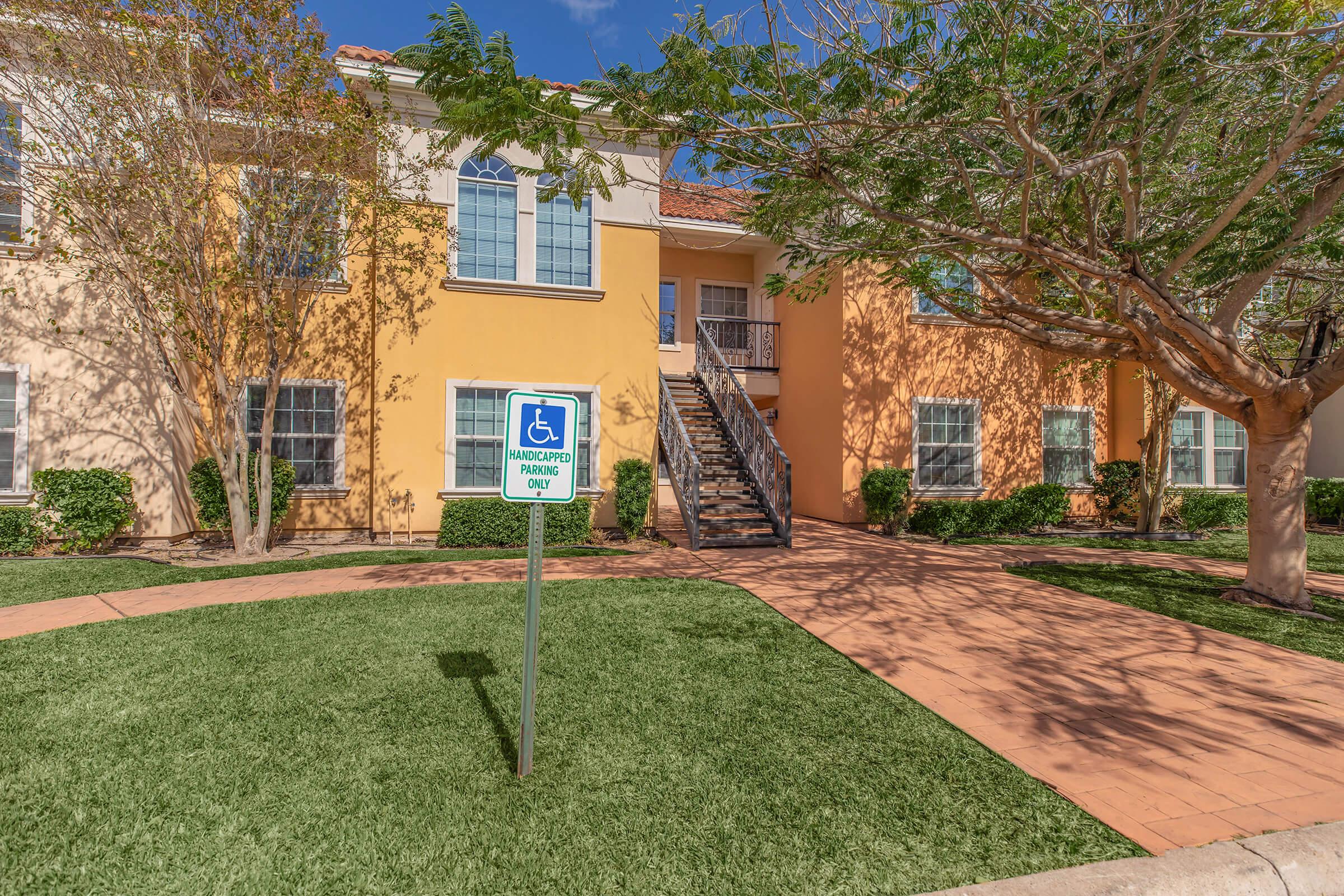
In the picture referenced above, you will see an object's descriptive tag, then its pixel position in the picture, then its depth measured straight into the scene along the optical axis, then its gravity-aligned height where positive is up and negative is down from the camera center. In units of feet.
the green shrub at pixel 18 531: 29.17 -3.85
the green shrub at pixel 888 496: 39.68 -2.42
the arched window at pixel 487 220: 35.17 +12.02
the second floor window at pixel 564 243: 36.14 +11.18
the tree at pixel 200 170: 26.12 +11.45
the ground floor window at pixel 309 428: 34.63 +0.95
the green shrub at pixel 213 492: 31.42 -2.18
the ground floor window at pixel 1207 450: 49.16 +0.74
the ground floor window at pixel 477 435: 35.04 +0.75
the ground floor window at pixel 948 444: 42.96 +0.78
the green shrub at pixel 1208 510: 43.83 -3.26
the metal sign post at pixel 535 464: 9.55 -0.20
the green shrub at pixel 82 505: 29.45 -2.71
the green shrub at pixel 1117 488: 42.88 -1.87
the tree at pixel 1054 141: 17.28 +9.33
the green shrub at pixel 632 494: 34.83 -2.22
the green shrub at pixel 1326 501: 46.21 -2.66
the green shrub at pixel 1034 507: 41.01 -3.00
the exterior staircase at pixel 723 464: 33.96 -0.62
